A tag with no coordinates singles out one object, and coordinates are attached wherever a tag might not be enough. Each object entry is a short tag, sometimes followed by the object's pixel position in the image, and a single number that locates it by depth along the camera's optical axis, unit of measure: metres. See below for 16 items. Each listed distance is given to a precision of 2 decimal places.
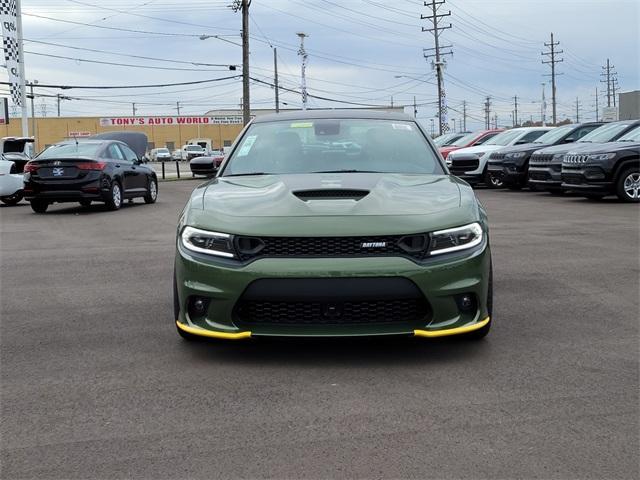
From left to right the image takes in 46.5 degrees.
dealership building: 87.44
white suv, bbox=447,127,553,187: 20.53
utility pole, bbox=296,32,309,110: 49.56
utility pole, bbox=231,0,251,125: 37.47
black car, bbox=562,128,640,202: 14.24
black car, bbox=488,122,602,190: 18.39
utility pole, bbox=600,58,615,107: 106.38
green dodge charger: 3.91
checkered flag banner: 30.98
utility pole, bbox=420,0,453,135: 56.51
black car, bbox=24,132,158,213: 14.83
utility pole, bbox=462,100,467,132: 125.86
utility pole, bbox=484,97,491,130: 123.38
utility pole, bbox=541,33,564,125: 87.44
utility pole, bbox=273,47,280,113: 58.54
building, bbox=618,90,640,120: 50.67
